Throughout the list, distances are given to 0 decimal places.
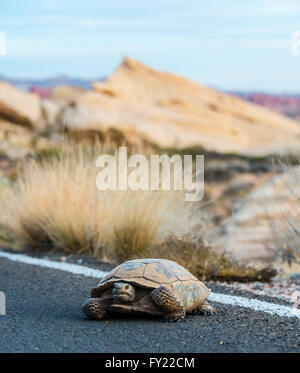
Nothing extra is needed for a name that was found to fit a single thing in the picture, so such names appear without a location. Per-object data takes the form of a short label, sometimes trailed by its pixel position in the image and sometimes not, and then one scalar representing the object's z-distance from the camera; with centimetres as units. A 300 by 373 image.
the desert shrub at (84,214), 700
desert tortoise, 438
